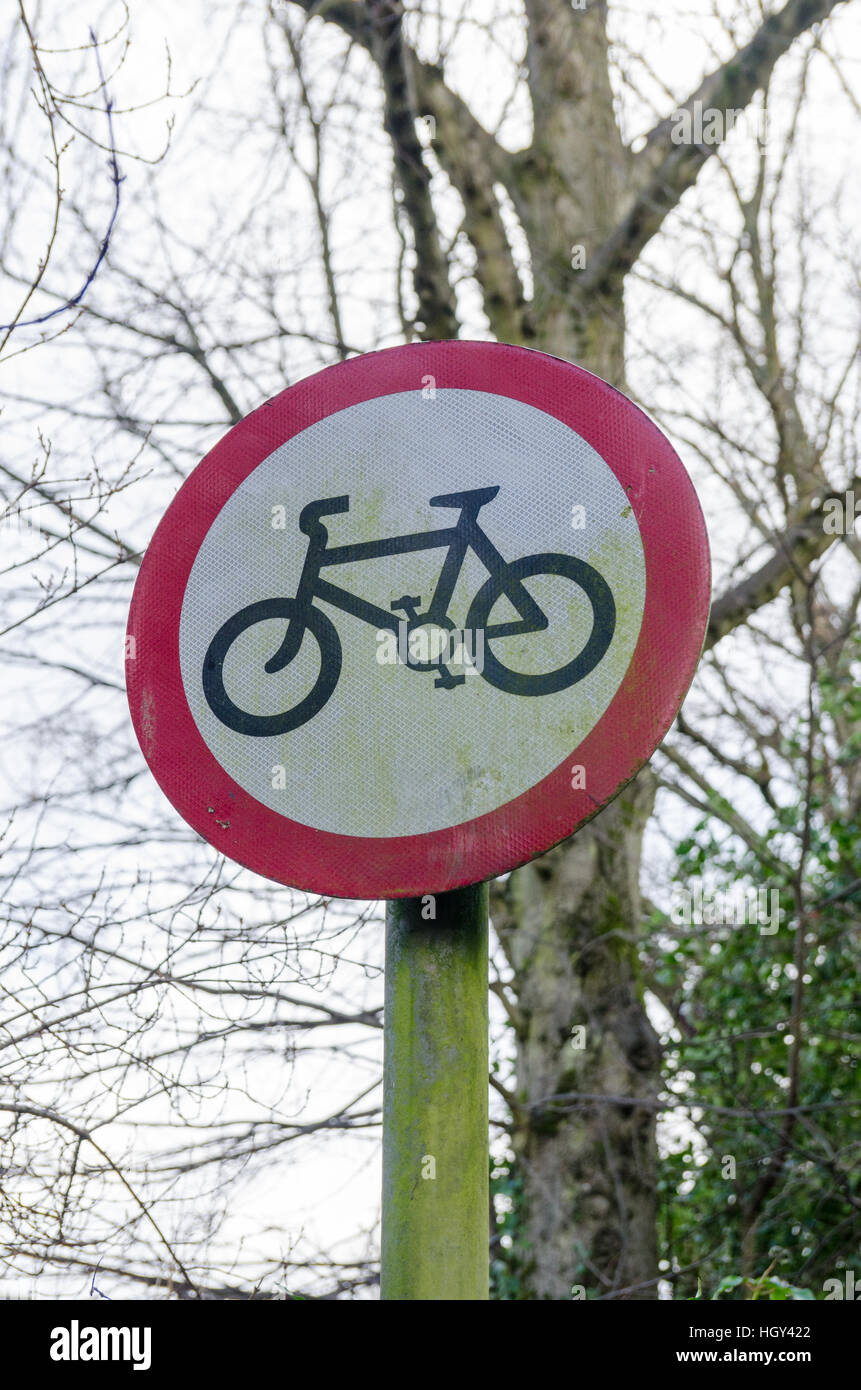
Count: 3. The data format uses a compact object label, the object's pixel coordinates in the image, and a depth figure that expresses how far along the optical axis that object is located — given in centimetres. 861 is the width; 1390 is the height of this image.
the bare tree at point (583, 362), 436
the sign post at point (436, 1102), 194
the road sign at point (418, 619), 199
